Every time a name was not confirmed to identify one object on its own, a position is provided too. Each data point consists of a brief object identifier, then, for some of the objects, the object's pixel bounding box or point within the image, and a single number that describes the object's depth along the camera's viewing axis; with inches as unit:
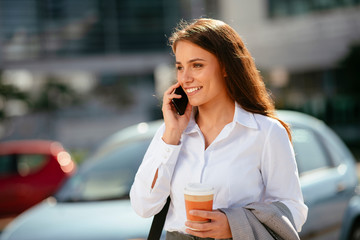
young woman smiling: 136.3
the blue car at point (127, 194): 219.1
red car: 499.3
